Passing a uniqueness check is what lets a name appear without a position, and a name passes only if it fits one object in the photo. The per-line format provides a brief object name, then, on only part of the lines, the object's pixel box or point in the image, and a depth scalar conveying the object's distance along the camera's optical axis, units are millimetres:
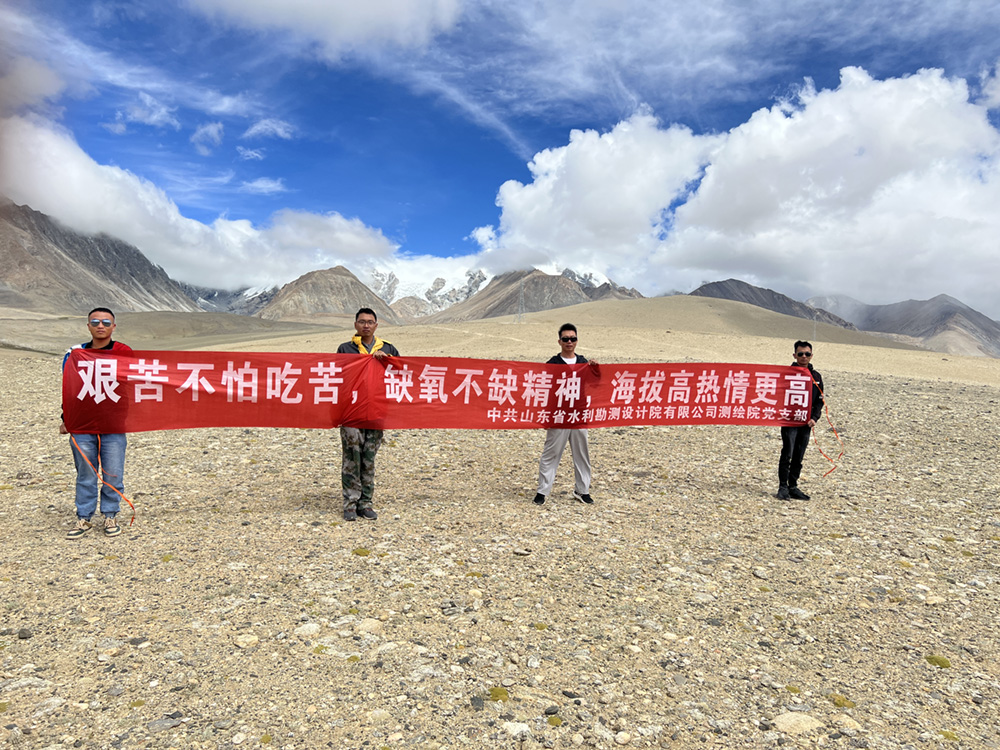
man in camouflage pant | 7051
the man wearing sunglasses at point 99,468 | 6328
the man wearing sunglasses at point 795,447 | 8500
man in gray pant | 7988
